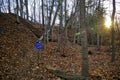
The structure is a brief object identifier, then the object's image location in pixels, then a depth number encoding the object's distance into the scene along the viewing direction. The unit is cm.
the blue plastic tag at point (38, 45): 591
